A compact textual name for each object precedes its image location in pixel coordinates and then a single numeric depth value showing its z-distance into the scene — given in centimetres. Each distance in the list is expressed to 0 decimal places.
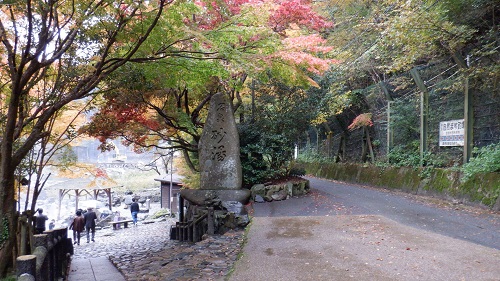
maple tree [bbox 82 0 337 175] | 688
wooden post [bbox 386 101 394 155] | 1378
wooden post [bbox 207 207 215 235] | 859
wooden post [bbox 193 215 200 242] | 912
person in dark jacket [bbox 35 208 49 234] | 1085
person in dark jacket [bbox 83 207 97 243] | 1414
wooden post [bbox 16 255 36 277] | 316
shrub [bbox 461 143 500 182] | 853
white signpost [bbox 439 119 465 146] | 996
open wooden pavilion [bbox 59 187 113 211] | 1910
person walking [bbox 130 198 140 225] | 1878
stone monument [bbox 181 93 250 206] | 1020
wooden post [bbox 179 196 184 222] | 1219
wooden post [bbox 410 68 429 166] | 1163
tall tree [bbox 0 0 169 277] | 507
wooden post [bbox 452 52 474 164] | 953
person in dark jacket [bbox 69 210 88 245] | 1330
